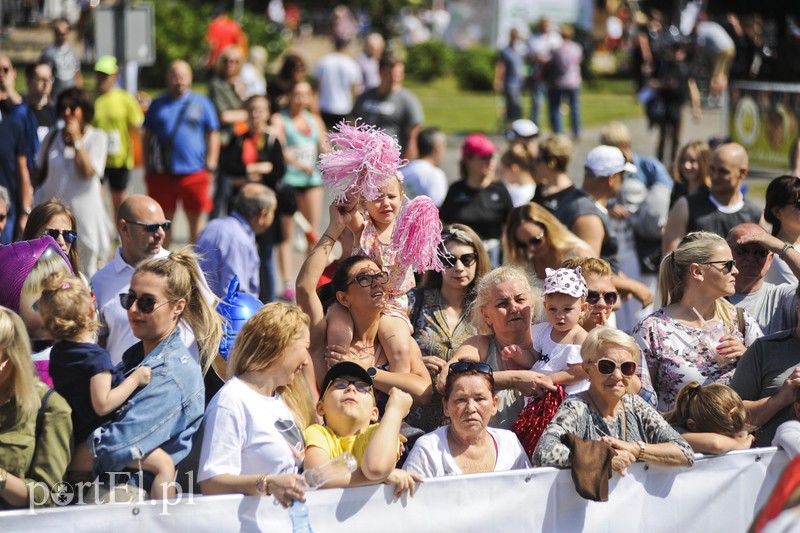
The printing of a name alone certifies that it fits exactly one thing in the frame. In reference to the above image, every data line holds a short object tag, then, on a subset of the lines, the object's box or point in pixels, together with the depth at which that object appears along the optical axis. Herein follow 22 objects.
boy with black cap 8.50
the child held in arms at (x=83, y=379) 8.47
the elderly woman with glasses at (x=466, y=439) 9.03
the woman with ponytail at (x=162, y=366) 8.49
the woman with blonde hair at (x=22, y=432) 8.10
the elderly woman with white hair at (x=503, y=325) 10.49
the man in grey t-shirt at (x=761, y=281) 11.77
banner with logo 30.33
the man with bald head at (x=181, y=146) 20.06
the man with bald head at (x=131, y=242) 11.80
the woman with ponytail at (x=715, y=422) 9.46
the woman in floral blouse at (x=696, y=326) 10.80
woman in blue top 20.50
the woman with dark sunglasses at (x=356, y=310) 10.35
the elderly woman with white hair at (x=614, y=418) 9.02
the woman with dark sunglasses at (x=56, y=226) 11.82
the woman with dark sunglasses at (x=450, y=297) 11.41
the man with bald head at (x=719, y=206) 14.04
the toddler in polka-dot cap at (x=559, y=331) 10.37
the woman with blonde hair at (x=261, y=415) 8.34
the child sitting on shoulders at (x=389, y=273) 10.44
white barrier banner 8.07
